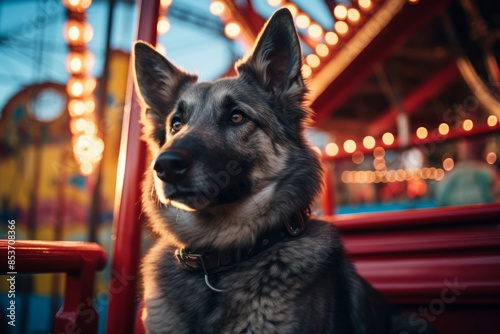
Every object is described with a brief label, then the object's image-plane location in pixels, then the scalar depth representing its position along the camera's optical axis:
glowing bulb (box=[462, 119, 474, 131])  3.03
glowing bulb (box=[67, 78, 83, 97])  4.17
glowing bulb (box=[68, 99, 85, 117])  4.32
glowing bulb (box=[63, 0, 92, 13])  3.33
